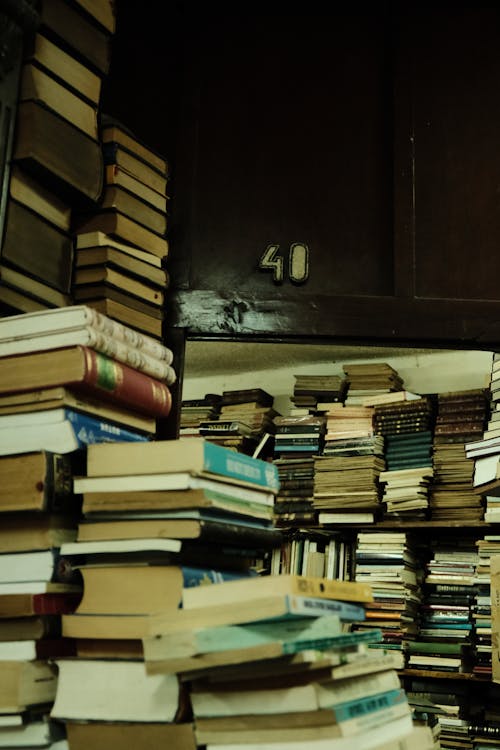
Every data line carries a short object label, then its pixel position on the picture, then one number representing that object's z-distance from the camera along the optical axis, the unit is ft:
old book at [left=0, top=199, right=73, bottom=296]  8.04
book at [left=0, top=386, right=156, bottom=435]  6.69
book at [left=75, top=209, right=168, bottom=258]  9.24
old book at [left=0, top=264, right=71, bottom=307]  7.97
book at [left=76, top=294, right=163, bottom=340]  9.02
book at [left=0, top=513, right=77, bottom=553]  6.57
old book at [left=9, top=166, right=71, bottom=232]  8.16
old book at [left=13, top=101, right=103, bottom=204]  8.17
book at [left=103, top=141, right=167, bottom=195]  9.39
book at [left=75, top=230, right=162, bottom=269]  9.04
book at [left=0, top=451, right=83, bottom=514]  6.37
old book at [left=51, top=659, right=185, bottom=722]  5.82
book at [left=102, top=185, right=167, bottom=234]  9.30
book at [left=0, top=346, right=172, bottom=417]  6.66
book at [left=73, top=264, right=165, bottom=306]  9.01
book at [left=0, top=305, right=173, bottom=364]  6.76
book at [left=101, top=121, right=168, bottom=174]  9.44
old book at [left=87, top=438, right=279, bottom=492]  6.25
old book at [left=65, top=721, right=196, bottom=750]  5.72
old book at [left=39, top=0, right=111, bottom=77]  8.61
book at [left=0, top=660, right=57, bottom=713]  6.21
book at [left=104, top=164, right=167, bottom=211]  9.34
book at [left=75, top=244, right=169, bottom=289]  9.03
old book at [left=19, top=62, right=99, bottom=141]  8.30
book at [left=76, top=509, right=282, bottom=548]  6.15
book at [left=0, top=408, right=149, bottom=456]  6.65
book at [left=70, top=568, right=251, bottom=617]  6.19
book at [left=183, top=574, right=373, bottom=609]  5.39
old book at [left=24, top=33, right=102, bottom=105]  8.40
